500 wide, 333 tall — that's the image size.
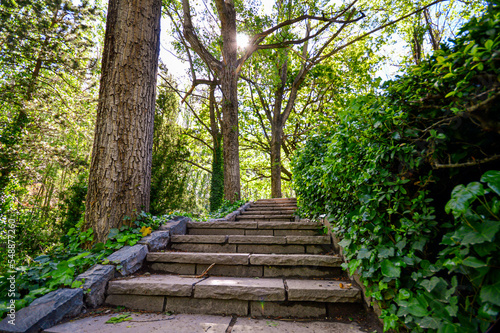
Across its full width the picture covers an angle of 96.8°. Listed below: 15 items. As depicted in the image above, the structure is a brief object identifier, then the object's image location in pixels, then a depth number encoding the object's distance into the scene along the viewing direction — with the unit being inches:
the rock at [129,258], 93.1
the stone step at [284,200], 306.8
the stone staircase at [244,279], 75.9
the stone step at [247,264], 94.4
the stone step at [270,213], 215.6
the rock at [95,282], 78.2
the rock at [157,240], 111.3
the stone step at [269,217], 196.2
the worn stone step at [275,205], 260.8
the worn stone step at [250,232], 139.7
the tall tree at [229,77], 290.8
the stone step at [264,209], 252.9
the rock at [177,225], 131.4
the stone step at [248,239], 114.6
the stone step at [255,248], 113.7
